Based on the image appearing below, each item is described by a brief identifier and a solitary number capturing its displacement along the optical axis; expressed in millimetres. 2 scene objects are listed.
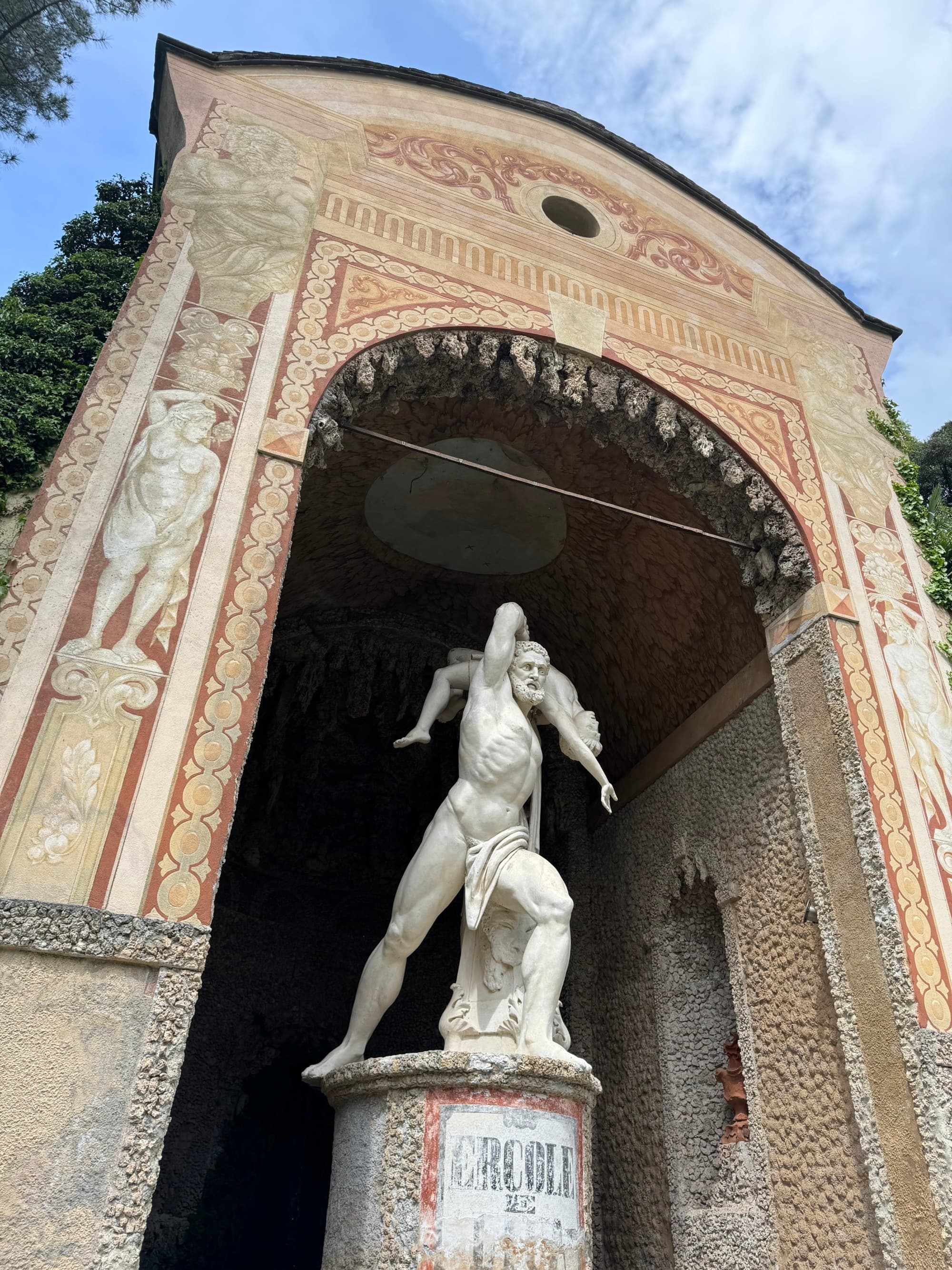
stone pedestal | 3033
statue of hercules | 3760
